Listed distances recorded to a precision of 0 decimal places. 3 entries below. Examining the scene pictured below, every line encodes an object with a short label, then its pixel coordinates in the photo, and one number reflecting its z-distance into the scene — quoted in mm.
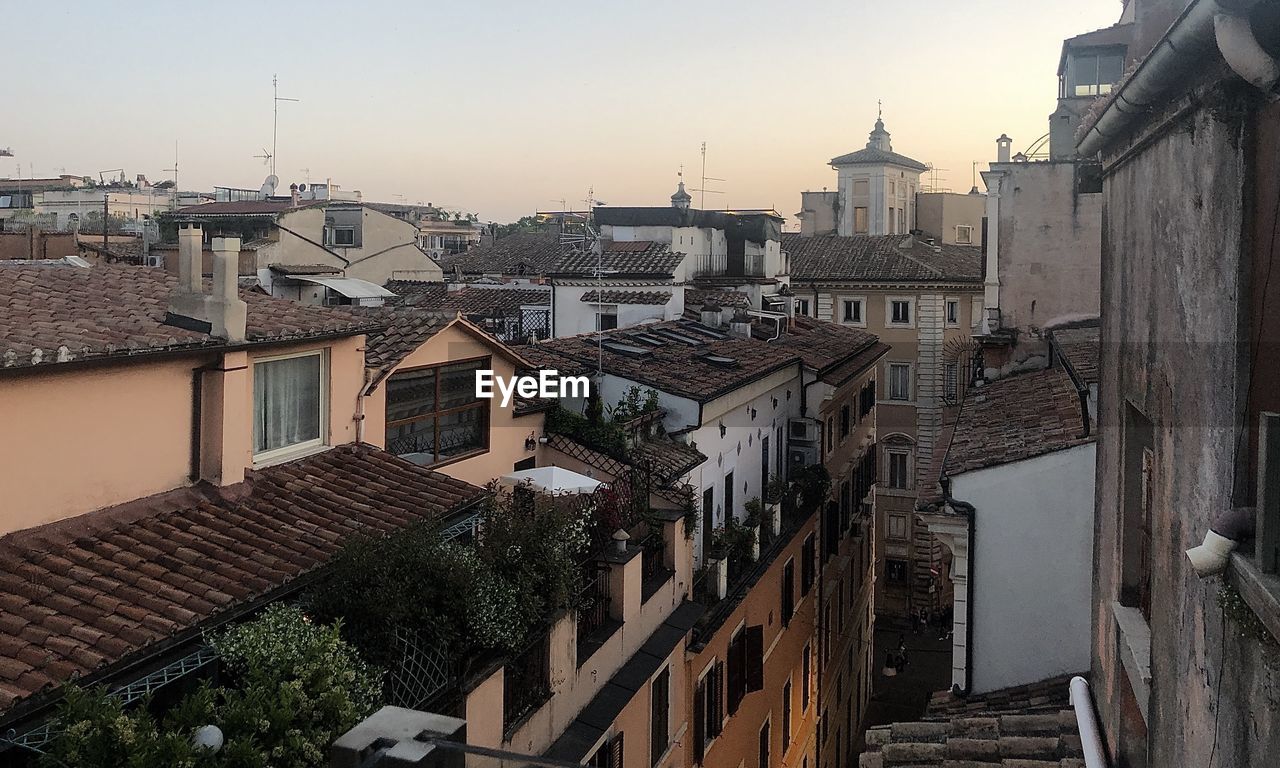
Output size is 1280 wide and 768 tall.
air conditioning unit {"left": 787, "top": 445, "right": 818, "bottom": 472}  22234
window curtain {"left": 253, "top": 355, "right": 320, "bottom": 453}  9547
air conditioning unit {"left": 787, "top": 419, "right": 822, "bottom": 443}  22078
